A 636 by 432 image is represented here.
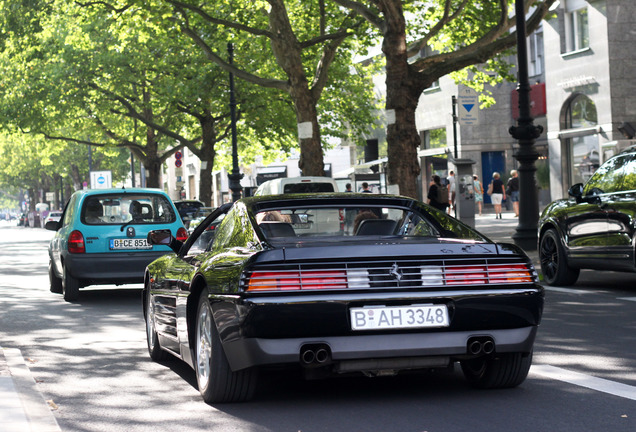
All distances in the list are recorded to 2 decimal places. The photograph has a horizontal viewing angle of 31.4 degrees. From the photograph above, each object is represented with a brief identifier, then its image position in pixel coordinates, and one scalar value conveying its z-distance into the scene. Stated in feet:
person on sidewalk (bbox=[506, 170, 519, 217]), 125.12
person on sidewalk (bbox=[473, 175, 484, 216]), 141.80
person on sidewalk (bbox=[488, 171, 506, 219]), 128.88
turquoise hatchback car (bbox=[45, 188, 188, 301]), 49.32
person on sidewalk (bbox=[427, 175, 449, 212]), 97.66
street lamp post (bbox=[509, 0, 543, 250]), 64.49
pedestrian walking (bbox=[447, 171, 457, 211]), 130.31
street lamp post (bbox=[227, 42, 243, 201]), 121.19
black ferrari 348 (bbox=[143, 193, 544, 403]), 20.18
